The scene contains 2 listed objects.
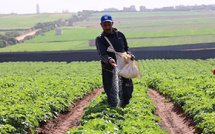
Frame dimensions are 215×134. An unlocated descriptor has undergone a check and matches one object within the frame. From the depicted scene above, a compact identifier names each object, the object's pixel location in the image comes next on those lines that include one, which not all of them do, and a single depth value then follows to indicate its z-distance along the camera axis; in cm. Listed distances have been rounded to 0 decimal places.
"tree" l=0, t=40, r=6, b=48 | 8784
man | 926
